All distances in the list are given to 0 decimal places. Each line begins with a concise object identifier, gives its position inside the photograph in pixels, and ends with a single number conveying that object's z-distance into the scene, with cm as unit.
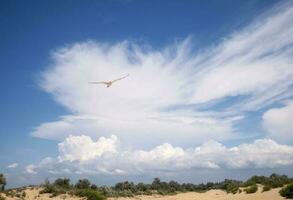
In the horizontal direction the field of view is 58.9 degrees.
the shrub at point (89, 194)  3480
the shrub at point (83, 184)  4447
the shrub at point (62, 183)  4322
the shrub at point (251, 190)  2967
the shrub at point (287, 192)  2341
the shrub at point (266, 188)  2810
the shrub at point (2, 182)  4003
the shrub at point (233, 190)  3352
